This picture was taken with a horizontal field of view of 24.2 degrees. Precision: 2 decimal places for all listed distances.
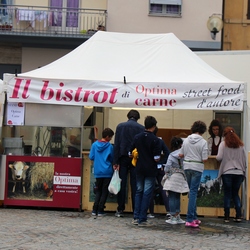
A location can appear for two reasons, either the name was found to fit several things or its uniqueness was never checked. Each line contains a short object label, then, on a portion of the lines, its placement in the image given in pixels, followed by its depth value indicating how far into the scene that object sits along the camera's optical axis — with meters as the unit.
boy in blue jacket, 10.28
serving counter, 10.76
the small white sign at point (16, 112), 11.12
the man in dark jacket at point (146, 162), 9.23
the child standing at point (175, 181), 9.47
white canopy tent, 10.59
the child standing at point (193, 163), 9.30
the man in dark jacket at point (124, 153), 10.18
